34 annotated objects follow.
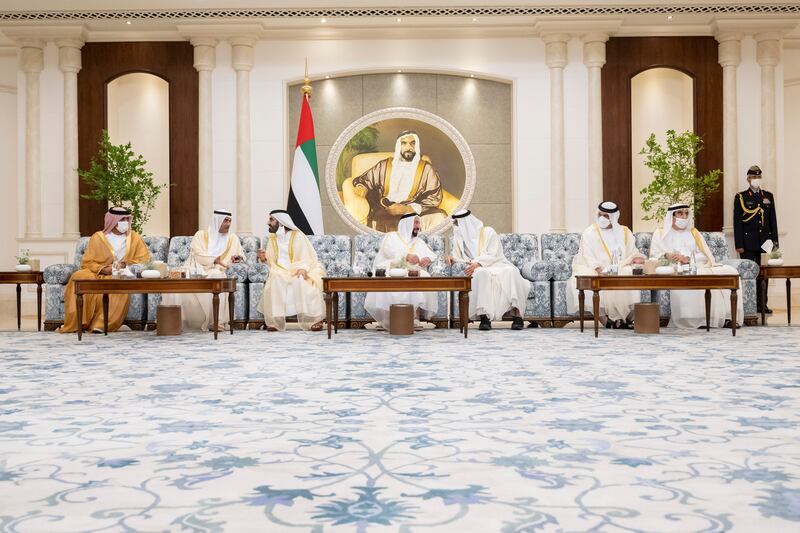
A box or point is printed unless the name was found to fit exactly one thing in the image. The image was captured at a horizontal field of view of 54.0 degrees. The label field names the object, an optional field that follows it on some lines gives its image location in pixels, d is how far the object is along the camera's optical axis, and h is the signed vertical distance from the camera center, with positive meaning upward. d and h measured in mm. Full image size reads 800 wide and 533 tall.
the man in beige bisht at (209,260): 8602 +100
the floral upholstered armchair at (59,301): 8609 -350
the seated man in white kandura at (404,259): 8328 +92
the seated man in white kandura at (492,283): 8398 -178
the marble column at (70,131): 11477 +2040
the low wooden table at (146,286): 7211 -158
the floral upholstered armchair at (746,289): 8523 -264
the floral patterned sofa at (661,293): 8539 -244
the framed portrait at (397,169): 11797 +1478
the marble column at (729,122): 11391 +2080
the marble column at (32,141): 11438 +1886
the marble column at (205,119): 11461 +2198
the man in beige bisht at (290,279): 8445 -116
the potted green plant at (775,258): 8789 +73
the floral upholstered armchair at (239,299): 8617 -335
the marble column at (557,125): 11430 +2061
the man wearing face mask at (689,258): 8391 +43
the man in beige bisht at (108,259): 8422 +115
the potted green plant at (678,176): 11023 +1256
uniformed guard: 10781 +630
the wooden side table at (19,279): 8781 -96
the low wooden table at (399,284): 7324 -159
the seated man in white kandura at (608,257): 8383 +100
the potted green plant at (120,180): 10992 +1271
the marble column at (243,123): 11438 +2130
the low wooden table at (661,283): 7273 -163
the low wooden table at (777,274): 8594 -105
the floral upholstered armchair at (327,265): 8523 +38
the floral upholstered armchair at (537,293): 8570 -292
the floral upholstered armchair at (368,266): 8547 +11
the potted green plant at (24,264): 8922 +73
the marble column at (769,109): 11344 +2247
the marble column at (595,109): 11422 +2287
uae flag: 10453 +1120
